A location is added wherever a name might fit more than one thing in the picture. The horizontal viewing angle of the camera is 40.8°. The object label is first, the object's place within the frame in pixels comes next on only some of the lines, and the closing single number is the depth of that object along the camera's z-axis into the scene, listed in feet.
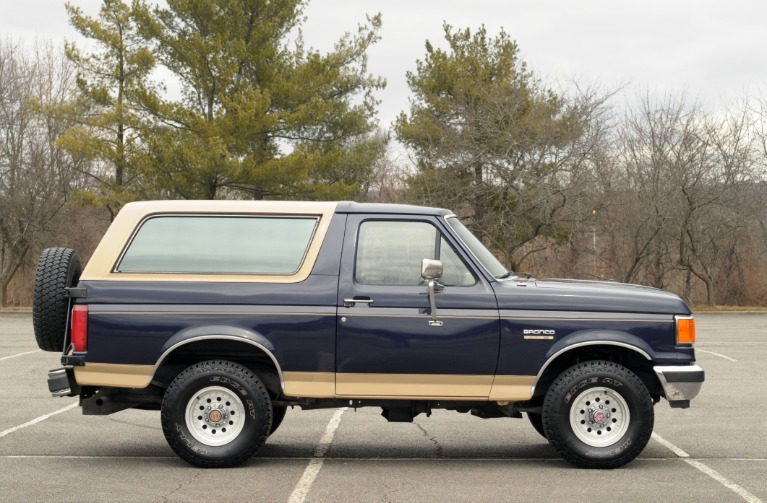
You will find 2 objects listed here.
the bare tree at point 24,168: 126.11
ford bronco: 26.20
